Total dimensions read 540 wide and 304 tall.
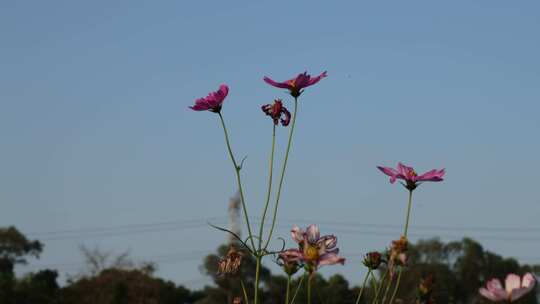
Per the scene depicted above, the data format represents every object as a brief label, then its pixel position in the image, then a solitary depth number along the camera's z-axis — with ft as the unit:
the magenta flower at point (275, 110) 15.16
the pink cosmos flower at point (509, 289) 9.96
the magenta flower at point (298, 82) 14.92
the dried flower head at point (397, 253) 10.63
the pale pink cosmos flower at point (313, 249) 11.01
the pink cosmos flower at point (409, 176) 13.76
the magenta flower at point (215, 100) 15.48
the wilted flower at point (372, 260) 12.83
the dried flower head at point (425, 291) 10.97
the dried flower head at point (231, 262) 14.39
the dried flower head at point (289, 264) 11.77
